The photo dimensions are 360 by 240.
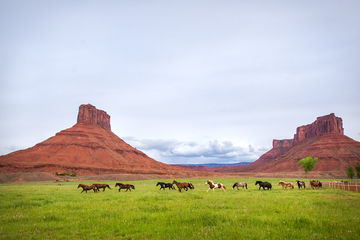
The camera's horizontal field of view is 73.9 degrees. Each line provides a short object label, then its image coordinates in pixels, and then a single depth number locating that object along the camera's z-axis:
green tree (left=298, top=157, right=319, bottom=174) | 89.62
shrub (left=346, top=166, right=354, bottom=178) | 91.81
